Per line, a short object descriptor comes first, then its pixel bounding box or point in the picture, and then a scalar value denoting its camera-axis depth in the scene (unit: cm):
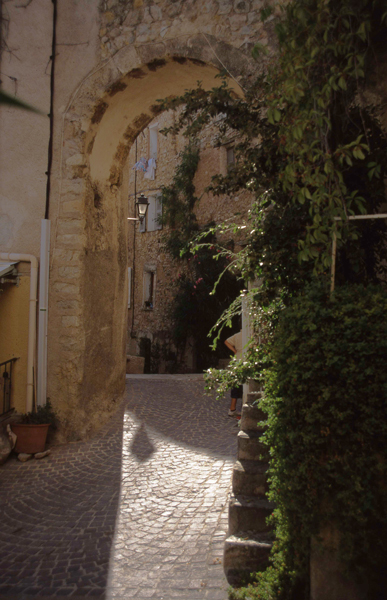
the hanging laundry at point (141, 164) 1688
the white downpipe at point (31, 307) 571
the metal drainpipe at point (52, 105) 589
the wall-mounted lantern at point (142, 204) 1141
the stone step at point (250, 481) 305
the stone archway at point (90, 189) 559
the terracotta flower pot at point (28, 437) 531
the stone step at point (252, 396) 374
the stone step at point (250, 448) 331
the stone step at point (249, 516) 289
